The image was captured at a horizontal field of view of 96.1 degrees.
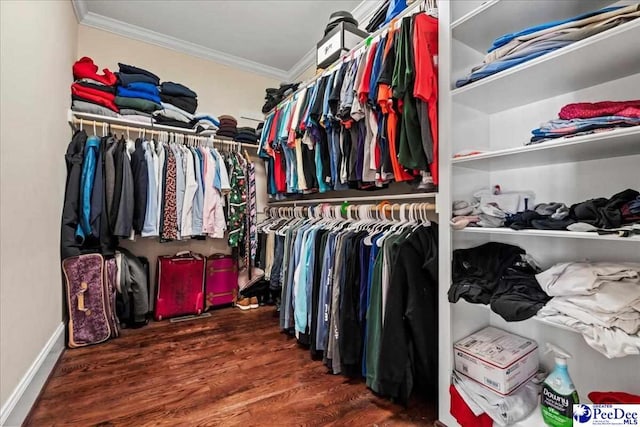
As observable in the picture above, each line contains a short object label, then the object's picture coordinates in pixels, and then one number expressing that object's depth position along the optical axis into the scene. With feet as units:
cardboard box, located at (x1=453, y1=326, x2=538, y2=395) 3.70
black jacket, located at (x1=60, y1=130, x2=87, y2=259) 6.74
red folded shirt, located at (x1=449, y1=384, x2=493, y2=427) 3.64
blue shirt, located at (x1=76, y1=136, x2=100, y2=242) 7.04
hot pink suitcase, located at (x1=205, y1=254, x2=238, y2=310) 9.23
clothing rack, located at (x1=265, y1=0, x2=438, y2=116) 4.79
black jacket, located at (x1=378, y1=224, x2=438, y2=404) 4.31
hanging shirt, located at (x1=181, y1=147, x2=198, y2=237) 8.21
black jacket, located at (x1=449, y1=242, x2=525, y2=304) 3.73
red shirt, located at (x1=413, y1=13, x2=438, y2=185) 4.25
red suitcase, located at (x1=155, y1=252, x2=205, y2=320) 8.44
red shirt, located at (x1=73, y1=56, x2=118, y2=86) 7.70
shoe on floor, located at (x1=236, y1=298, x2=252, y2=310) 9.41
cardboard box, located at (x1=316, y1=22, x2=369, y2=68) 6.59
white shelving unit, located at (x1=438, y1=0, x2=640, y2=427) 3.33
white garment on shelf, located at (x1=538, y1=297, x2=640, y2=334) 2.81
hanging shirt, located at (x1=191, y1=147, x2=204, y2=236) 8.41
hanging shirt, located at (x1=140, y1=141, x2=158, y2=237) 7.74
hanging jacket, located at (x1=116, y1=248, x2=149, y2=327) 7.64
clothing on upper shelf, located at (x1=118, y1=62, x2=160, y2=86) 8.36
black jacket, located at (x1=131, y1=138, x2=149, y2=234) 7.71
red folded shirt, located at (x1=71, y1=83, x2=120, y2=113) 7.57
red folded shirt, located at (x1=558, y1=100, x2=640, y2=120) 2.85
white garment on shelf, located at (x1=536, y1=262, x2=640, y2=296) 3.07
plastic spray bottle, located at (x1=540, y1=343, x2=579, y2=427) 3.27
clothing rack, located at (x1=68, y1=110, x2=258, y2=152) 7.70
